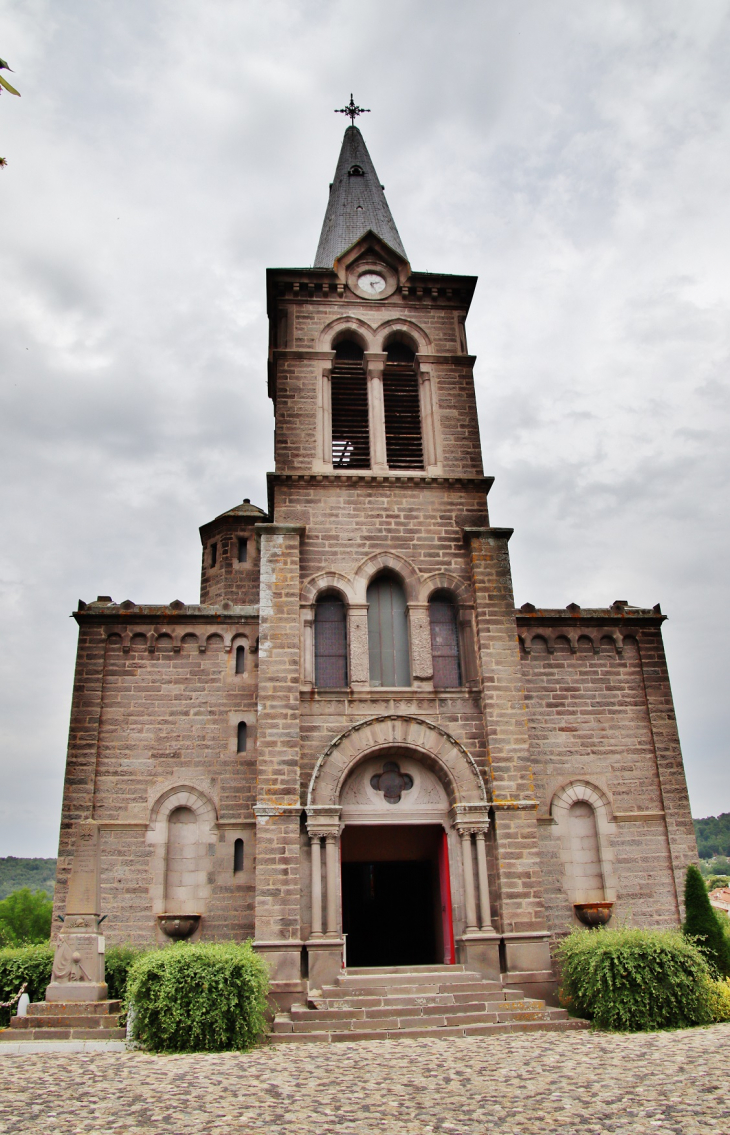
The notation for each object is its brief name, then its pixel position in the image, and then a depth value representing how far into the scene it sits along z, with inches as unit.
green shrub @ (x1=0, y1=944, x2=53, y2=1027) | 534.6
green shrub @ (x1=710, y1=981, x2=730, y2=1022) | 497.7
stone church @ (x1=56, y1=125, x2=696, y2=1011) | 589.0
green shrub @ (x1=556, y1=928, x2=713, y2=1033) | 471.8
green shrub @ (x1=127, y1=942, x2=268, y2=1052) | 426.0
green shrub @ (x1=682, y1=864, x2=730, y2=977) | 563.8
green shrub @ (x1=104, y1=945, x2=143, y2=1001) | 533.6
